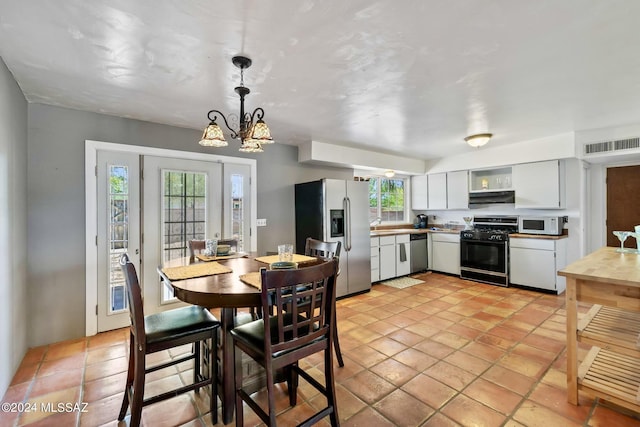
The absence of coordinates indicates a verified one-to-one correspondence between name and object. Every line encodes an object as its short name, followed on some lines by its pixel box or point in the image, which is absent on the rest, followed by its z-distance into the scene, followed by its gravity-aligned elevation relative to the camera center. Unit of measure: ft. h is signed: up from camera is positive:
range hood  15.78 +0.89
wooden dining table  4.86 -1.40
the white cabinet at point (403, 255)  16.89 -2.50
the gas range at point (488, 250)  15.21 -2.10
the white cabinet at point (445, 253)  17.35 -2.50
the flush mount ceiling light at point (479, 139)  13.03 +3.40
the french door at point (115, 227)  9.99 -0.43
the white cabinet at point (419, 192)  19.71 +1.49
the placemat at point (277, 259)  7.59 -1.25
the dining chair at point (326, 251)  7.71 -1.13
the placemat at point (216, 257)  8.24 -1.27
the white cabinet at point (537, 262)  13.73 -2.48
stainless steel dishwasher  17.85 -2.48
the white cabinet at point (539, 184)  13.98 +1.42
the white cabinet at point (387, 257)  16.05 -2.50
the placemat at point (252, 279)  5.34 -1.30
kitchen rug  15.55 -3.91
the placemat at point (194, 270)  6.05 -1.28
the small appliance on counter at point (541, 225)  14.31 -0.65
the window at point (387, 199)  19.30 +1.00
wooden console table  5.50 -2.54
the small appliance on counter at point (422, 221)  20.20 -0.60
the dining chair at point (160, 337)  5.00 -2.34
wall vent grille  11.99 +2.88
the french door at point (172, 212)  10.81 +0.12
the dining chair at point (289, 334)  4.46 -2.18
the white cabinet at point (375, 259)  15.53 -2.49
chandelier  6.57 +1.97
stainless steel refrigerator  13.25 -0.39
